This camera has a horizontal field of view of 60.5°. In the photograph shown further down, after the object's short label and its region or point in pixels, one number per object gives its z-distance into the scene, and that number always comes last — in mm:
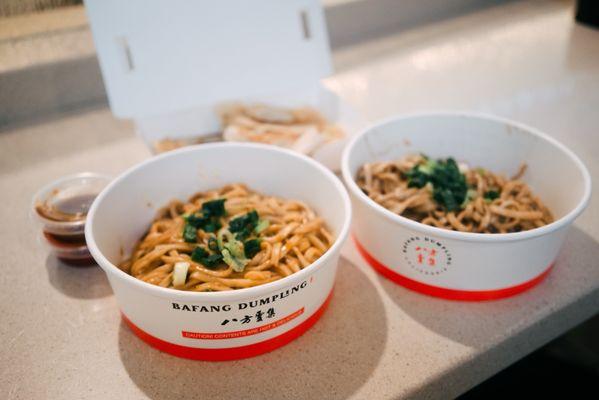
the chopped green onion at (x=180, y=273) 326
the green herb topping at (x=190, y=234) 361
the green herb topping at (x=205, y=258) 336
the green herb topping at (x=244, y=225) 360
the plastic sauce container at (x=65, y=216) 365
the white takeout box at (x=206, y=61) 449
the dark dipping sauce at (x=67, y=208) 371
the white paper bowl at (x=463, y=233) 322
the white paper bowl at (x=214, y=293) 285
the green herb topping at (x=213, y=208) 378
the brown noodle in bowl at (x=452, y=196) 384
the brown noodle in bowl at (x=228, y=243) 332
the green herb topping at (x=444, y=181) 392
